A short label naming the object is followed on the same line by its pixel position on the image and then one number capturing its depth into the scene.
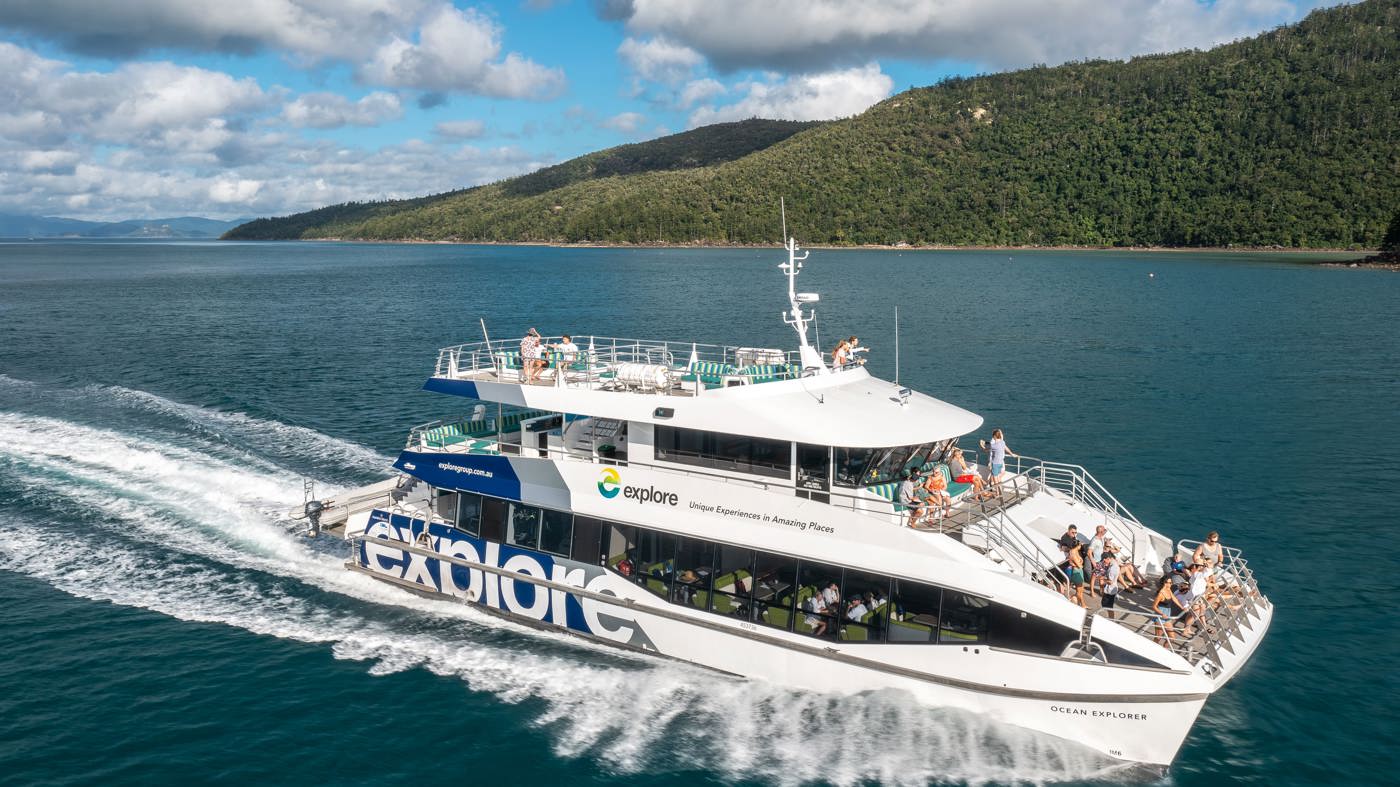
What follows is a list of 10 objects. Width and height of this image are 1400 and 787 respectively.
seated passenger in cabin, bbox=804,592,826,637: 13.64
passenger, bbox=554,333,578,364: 17.12
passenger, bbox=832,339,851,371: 16.44
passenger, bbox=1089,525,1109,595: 13.02
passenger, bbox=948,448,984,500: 14.30
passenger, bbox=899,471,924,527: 13.24
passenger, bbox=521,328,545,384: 16.78
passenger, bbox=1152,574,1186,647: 12.24
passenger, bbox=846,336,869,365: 16.91
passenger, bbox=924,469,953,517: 13.38
